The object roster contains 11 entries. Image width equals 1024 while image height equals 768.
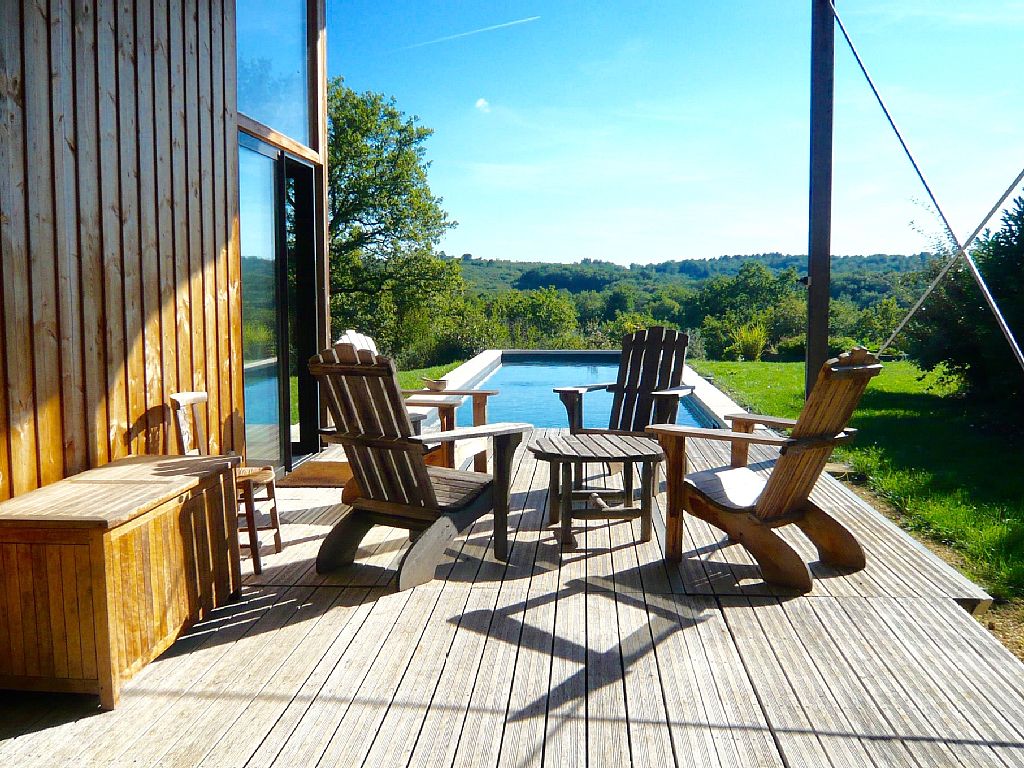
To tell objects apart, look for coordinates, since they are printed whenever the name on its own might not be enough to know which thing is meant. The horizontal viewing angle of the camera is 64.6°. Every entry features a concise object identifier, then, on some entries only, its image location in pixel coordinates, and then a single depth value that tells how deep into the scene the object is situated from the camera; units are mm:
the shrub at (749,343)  15312
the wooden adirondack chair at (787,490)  2910
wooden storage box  2031
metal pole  5273
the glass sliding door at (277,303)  4602
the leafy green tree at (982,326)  6242
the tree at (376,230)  17844
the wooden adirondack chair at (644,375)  4902
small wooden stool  3156
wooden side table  3439
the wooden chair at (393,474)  2949
